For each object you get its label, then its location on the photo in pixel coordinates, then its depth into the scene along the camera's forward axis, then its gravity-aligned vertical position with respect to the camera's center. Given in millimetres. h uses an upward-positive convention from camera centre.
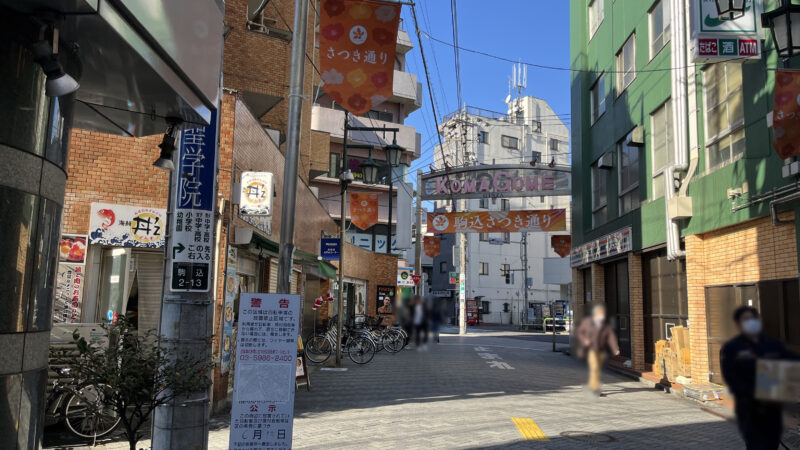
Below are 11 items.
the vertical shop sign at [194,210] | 7387 +1097
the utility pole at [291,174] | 8070 +1672
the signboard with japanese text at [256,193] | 14664 +2580
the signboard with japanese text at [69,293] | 12945 +50
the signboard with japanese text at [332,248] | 21703 +1888
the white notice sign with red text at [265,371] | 7730 -928
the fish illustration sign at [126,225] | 13453 +1586
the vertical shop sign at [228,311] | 14227 -298
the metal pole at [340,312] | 18172 -330
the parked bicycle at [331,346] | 21812 -1700
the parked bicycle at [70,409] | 10711 -2027
